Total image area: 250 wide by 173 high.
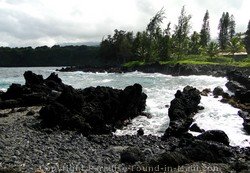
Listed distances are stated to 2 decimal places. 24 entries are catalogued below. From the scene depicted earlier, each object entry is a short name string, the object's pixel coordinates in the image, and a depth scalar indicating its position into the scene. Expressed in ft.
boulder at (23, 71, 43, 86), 80.59
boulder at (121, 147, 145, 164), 35.08
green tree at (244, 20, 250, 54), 221.37
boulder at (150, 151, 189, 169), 32.44
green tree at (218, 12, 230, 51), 268.80
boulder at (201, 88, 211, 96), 87.29
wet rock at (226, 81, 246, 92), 91.68
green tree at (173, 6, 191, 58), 217.15
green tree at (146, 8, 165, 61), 217.59
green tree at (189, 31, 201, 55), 239.92
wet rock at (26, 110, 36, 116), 55.55
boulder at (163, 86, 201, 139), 49.15
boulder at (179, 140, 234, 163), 35.02
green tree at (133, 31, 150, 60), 221.16
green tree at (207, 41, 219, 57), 199.34
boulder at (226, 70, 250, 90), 95.96
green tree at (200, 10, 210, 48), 252.70
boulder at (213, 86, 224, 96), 86.44
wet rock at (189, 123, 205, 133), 51.91
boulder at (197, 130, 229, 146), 43.45
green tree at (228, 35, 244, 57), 197.44
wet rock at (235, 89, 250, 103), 72.16
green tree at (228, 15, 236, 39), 283.56
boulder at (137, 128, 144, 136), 49.91
